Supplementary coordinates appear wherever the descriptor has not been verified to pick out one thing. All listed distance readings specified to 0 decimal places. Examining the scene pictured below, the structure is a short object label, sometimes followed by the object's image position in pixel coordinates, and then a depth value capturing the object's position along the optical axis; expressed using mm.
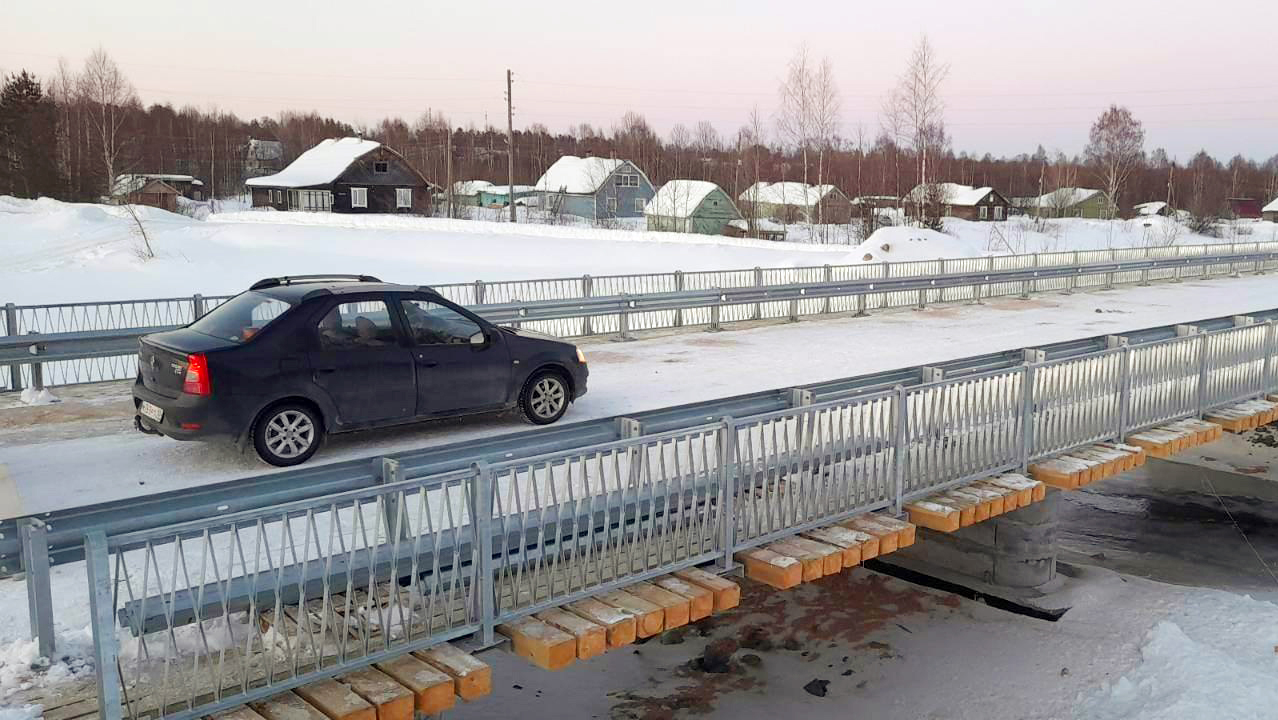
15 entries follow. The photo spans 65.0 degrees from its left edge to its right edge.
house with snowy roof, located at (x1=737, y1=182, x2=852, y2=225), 68000
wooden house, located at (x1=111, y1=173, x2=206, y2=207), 58712
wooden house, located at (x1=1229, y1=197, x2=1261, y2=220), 114000
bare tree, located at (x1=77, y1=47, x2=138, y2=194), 71669
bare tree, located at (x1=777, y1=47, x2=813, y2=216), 56531
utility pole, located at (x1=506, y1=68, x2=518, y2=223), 57178
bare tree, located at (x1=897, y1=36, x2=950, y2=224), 52656
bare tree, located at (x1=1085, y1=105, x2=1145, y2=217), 84688
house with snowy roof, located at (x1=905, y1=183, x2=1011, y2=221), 92812
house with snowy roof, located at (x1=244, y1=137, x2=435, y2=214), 74000
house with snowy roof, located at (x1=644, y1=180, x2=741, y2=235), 64250
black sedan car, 9039
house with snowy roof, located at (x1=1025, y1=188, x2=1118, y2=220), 87750
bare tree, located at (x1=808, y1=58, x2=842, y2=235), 56156
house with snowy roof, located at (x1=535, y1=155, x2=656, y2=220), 76188
